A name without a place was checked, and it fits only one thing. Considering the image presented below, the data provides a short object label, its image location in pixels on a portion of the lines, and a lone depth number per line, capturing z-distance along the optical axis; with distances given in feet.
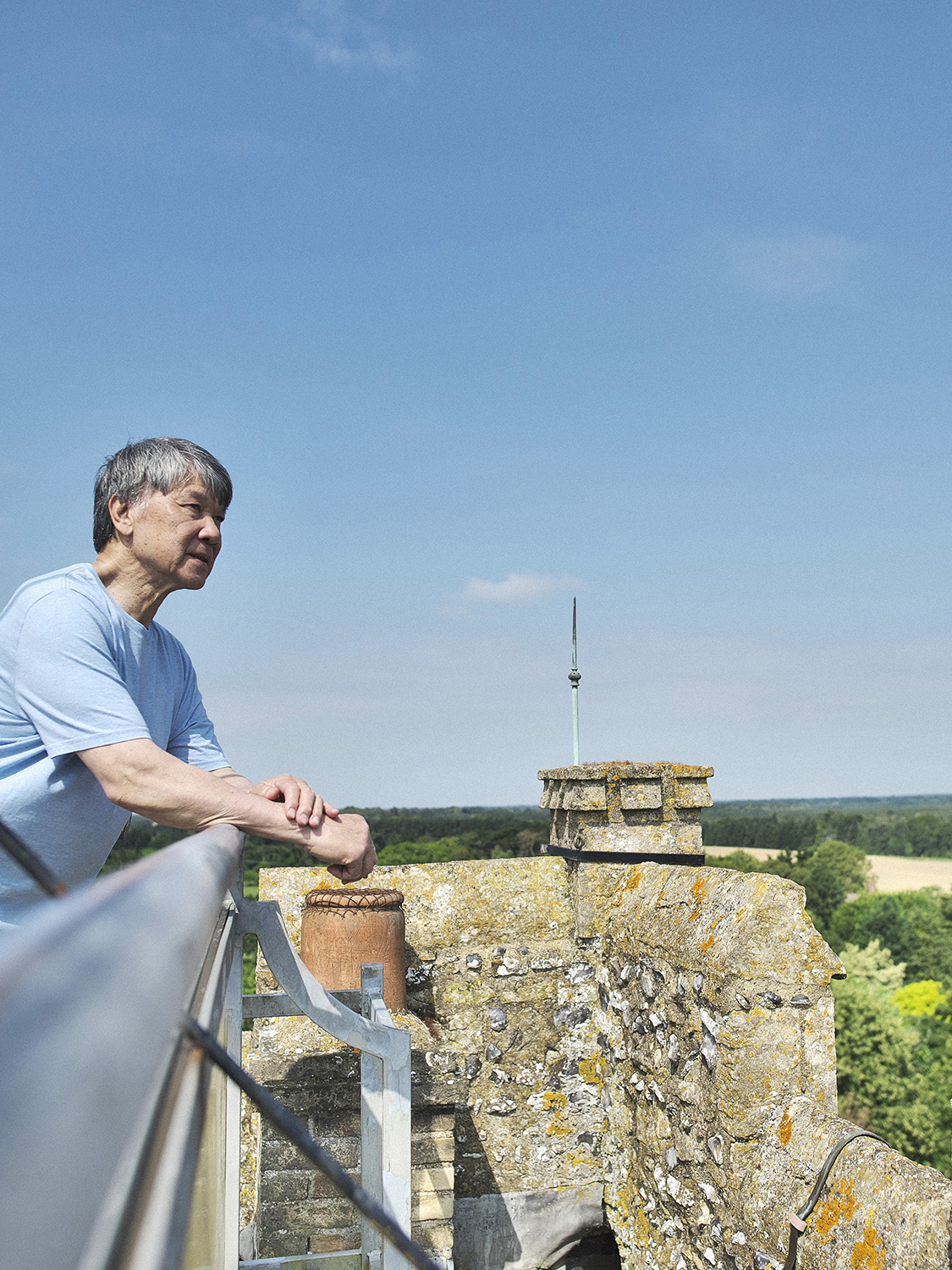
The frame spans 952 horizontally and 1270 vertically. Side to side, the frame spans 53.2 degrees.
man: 4.77
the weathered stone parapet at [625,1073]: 8.24
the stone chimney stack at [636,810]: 13.19
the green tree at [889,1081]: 76.43
